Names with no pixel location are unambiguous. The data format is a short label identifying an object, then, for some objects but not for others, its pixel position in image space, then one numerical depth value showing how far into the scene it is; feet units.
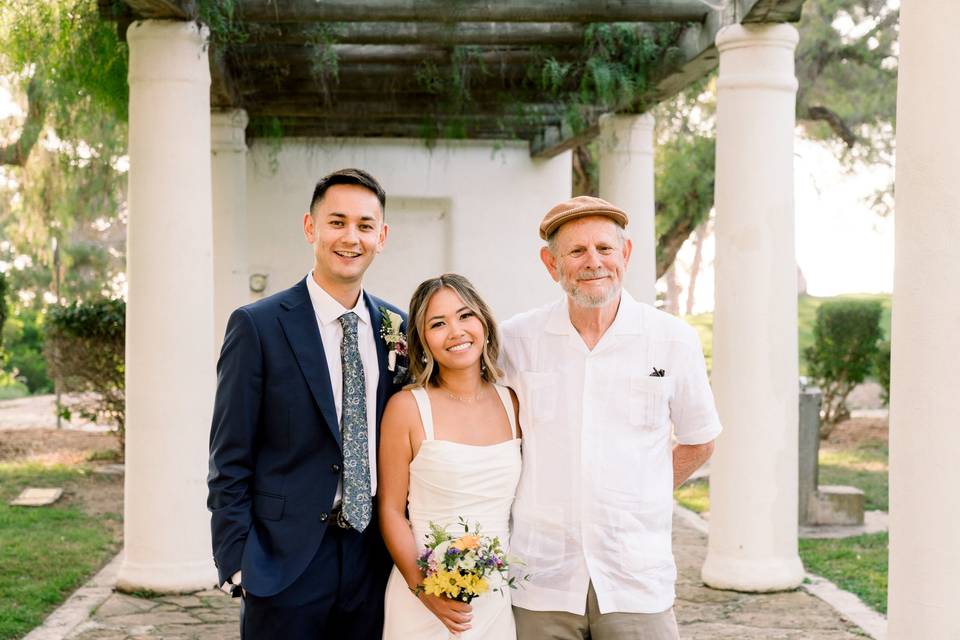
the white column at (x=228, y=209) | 34.04
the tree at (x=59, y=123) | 23.72
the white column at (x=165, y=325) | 22.85
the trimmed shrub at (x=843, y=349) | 50.60
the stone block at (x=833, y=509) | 32.50
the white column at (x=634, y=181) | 33.06
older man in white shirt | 11.75
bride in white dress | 11.58
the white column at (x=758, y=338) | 23.30
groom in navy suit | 11.53
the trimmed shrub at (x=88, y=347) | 39.58
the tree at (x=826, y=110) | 45.73
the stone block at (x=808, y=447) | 32.01
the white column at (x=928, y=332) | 13.01
